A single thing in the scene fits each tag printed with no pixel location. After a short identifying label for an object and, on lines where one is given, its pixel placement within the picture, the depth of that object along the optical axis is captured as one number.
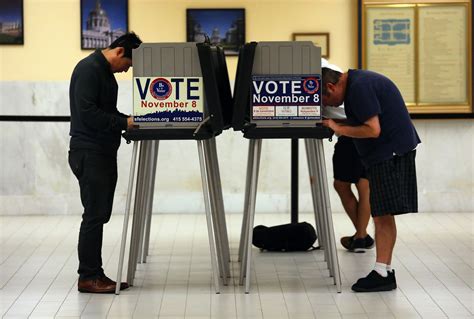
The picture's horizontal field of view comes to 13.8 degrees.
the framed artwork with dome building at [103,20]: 19.15
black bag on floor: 14.95
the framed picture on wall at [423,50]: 19.06
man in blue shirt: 11.80
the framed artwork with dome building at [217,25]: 19.04
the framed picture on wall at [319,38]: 19.14
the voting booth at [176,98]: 11.67
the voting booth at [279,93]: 11.73
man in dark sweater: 11.98
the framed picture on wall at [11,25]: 19.26
